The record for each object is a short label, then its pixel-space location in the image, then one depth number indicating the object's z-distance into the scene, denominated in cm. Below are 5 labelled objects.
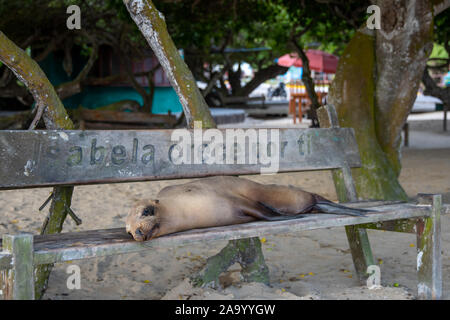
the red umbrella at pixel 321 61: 1725
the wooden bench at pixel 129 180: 256
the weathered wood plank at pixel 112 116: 1166
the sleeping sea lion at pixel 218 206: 289
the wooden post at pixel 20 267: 245
